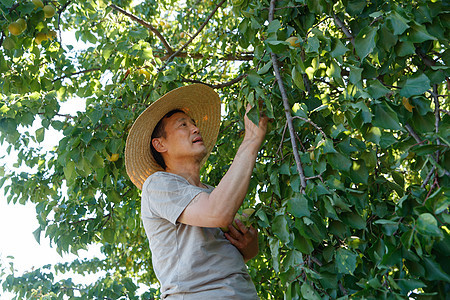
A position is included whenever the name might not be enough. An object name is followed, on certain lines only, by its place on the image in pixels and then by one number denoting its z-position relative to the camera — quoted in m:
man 1.83
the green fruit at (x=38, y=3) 2.86
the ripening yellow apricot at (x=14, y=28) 2.72
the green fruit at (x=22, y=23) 2.77
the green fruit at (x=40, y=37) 3.10
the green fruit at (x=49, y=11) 3.03
